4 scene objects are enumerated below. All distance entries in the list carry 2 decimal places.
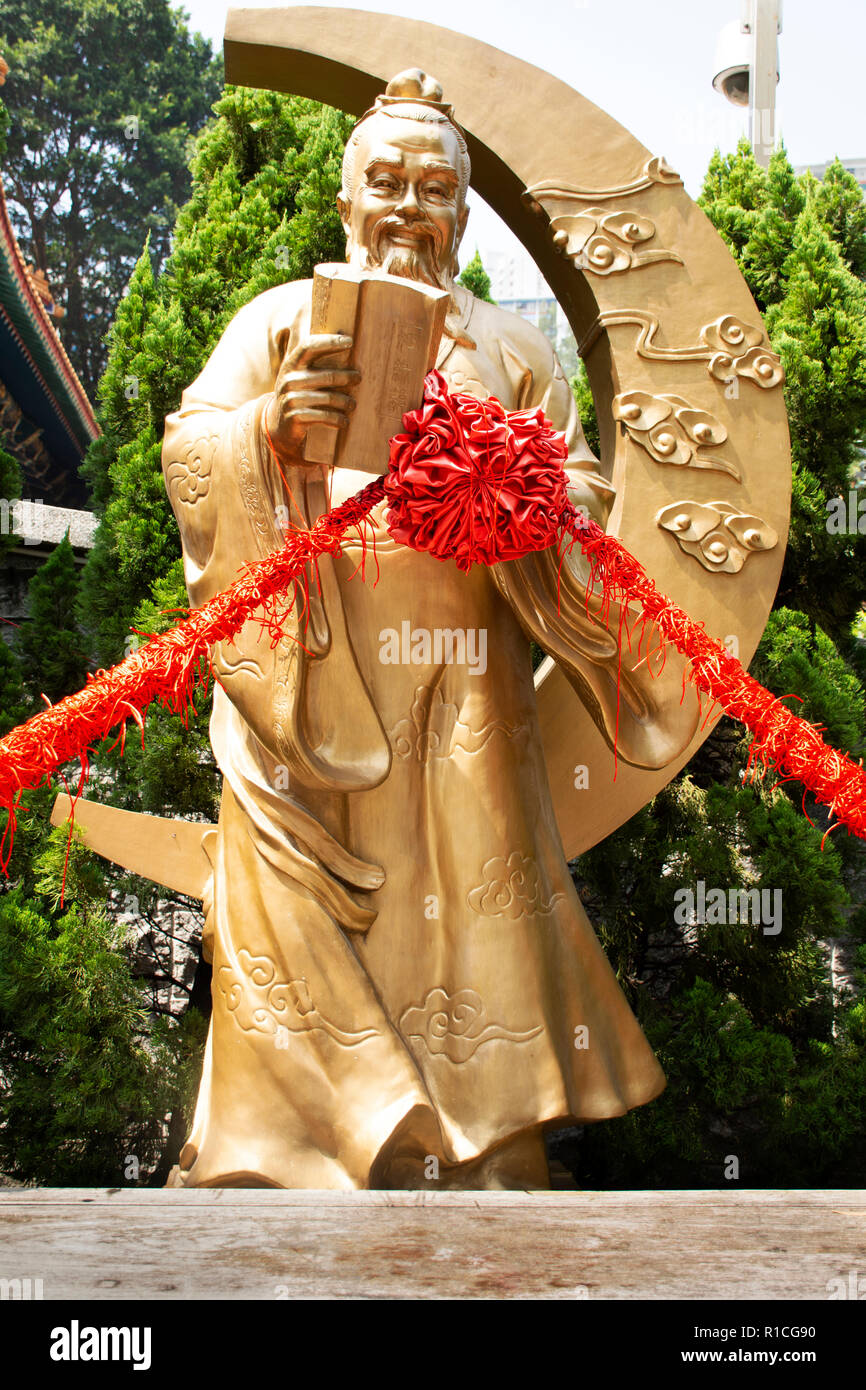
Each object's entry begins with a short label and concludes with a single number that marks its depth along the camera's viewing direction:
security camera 5.50
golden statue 2.62
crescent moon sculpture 3.21
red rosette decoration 2.43
